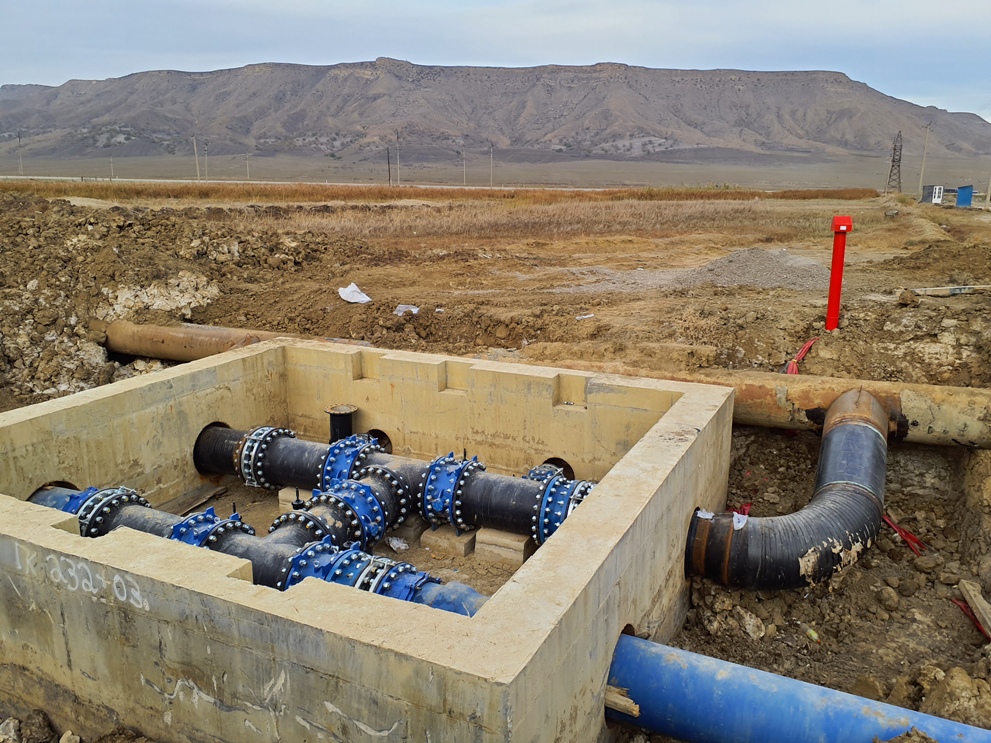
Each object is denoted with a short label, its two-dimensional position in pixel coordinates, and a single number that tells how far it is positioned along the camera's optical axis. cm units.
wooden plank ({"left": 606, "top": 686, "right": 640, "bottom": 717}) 509
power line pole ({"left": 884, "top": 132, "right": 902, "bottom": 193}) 5582
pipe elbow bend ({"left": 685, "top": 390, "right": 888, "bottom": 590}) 682
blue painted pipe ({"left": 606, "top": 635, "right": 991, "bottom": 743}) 458
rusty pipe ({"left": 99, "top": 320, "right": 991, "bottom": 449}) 838
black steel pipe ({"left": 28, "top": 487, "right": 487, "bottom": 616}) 598
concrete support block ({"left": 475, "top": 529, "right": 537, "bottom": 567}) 805
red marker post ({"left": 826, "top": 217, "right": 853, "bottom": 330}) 1022
